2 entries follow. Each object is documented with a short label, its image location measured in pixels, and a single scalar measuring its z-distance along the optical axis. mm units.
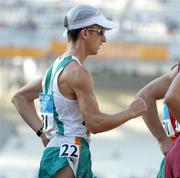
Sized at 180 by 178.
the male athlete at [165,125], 5816
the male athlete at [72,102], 5977
